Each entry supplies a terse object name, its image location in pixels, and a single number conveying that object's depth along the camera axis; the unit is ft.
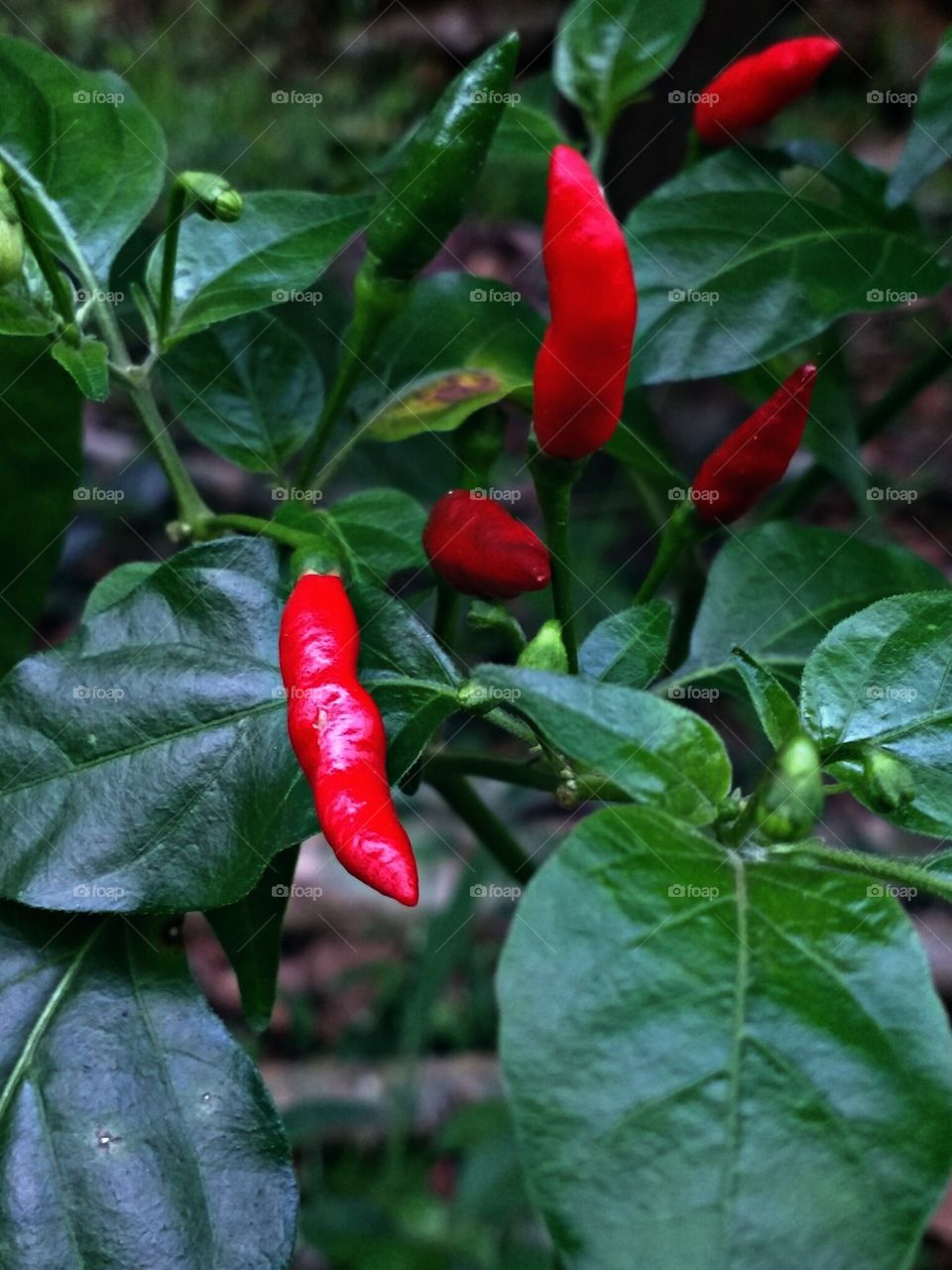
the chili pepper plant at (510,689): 0.50
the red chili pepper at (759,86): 0.92
